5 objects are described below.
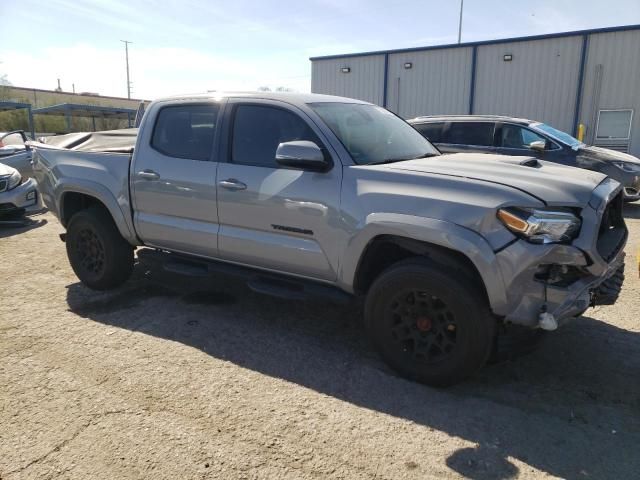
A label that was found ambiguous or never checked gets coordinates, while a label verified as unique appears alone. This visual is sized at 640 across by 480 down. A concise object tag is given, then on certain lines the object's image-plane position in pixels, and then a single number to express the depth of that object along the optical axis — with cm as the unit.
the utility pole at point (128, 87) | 7341
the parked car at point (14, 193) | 832
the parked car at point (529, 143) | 924
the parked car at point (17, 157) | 987
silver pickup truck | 293
